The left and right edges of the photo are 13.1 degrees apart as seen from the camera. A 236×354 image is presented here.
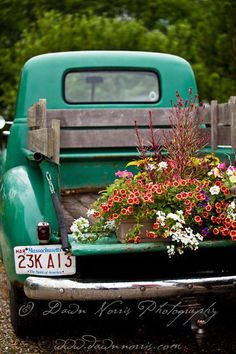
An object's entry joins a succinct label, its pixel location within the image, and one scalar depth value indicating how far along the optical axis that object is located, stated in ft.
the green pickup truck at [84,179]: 18.64
